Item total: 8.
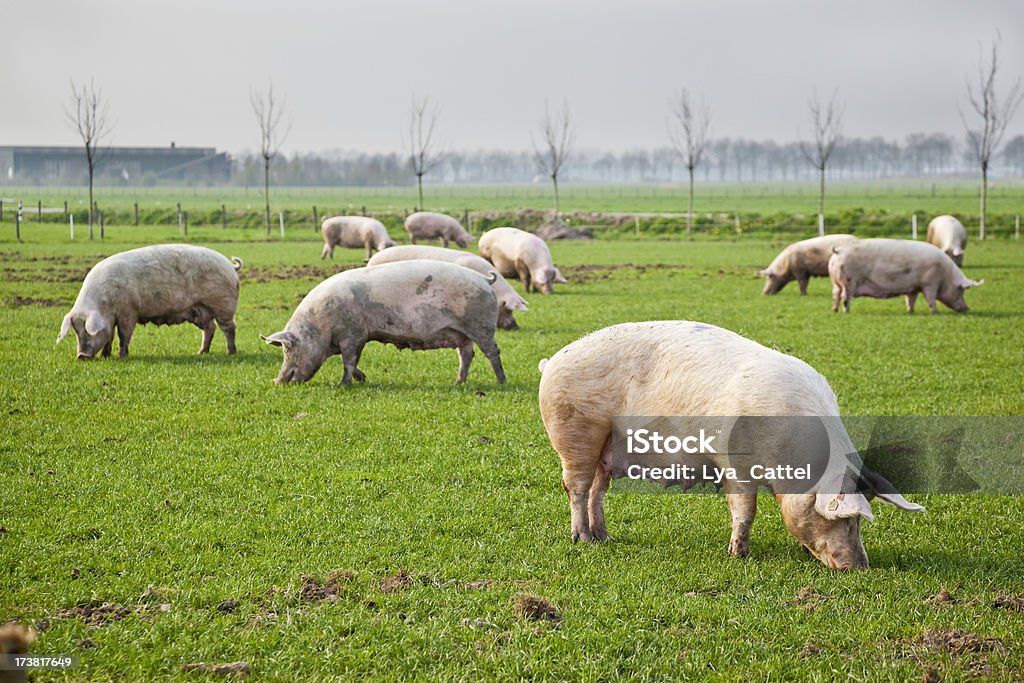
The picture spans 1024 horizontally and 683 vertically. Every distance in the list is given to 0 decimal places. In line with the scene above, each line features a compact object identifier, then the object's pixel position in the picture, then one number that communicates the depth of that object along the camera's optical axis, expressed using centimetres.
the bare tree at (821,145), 5702
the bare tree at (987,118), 5252
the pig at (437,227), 4112
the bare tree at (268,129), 6469
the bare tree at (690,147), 6541
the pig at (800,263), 2627
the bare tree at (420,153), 6667
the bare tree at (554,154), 6592
